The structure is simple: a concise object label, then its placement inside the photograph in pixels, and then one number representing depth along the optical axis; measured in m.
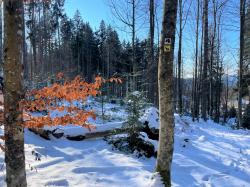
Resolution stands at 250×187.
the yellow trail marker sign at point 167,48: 3.50
